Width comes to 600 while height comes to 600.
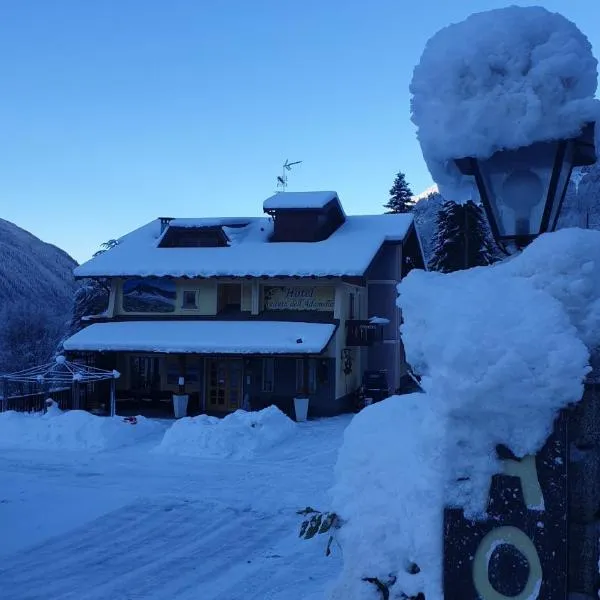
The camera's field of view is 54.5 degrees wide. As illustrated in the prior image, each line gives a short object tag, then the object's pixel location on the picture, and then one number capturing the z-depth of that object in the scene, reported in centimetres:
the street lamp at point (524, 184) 255
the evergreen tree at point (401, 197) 4631
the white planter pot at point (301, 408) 1988
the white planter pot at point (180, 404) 2078
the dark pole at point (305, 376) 2014
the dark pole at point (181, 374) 2081
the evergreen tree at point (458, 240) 3033
